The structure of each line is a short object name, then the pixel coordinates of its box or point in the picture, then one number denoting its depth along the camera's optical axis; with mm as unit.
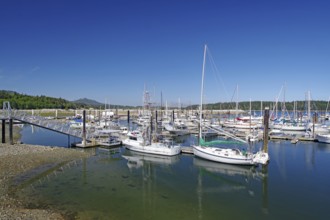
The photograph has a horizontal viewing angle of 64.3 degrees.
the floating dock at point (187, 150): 41884
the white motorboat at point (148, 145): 40406
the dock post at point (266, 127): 36125
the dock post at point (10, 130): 41125
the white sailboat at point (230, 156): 33656
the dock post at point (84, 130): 45347
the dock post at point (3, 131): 41269
